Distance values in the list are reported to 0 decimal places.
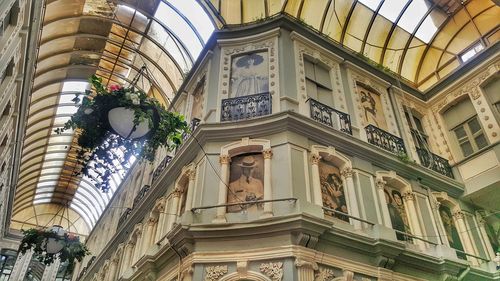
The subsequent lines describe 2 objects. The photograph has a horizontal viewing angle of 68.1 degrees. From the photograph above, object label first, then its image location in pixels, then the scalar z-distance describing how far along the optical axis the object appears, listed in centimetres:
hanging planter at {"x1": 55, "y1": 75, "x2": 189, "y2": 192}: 480
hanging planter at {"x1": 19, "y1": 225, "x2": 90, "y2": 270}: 915
